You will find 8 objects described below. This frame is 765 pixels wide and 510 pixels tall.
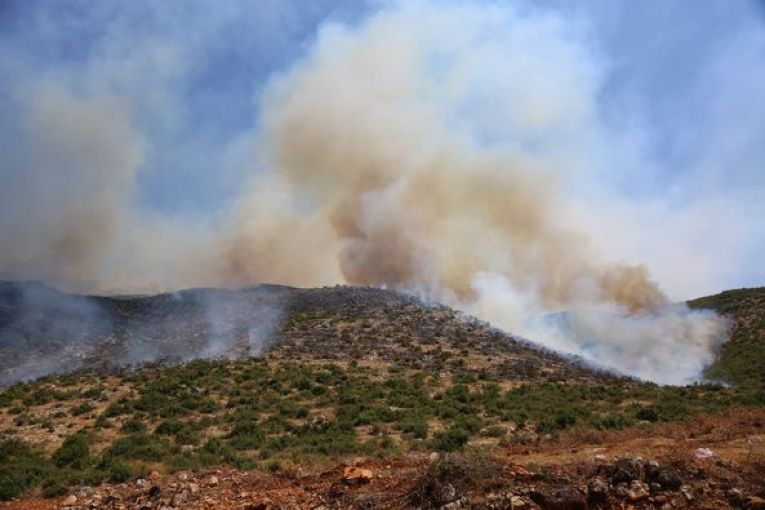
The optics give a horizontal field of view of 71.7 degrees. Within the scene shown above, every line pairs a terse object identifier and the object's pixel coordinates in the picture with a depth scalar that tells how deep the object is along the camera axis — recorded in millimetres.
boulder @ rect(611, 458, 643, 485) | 8945
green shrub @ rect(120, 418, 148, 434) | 22338
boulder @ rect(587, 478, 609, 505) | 8586
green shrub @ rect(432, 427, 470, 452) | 18062
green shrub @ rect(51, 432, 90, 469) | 17828
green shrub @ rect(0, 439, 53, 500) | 15031
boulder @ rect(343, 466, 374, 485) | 11336
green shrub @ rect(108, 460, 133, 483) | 15562
